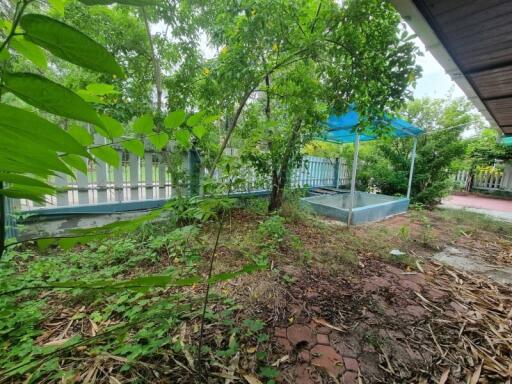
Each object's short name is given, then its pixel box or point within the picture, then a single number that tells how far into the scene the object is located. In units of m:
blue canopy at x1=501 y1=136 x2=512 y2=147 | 5.98
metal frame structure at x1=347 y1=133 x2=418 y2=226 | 4.19
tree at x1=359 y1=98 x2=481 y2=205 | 6.44
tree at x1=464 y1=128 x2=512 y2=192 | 9.79
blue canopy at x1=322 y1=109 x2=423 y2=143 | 4.32
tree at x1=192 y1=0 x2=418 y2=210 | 2.10
